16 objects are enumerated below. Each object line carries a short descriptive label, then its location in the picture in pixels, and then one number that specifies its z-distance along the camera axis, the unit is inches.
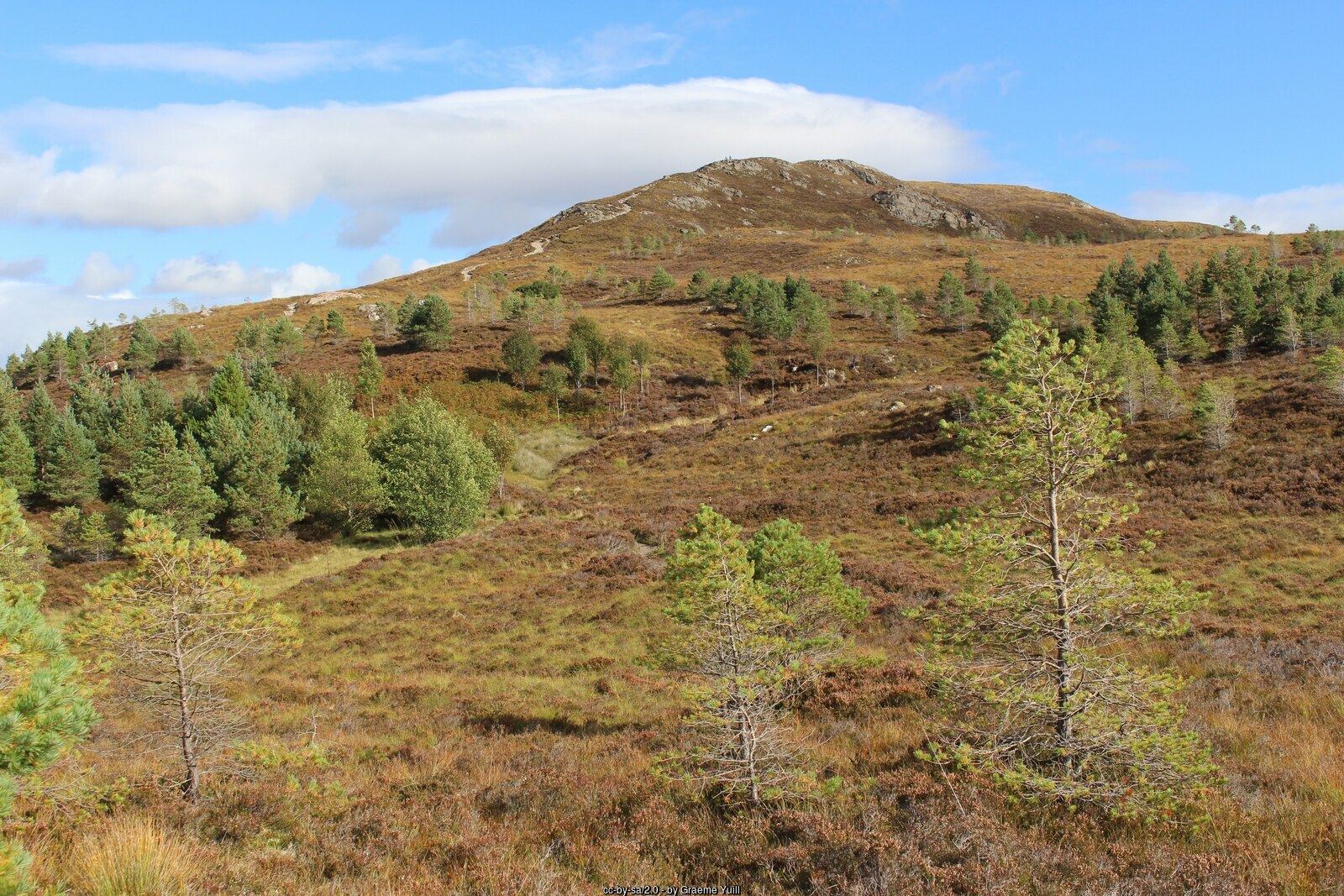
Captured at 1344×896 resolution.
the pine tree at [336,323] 2957.7
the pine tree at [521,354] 2425.0
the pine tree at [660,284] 3710.6
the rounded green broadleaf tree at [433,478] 1310.3
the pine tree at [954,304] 2942.9
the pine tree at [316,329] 3122.5
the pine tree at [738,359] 2512.3
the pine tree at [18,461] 1429.6
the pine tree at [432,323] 2751.0
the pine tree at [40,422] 1598.2
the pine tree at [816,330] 2641.5
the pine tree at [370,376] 2223.2
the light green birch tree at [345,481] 1333.7
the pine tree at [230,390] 1629.8
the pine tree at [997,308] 2647.6
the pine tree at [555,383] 2396.7
